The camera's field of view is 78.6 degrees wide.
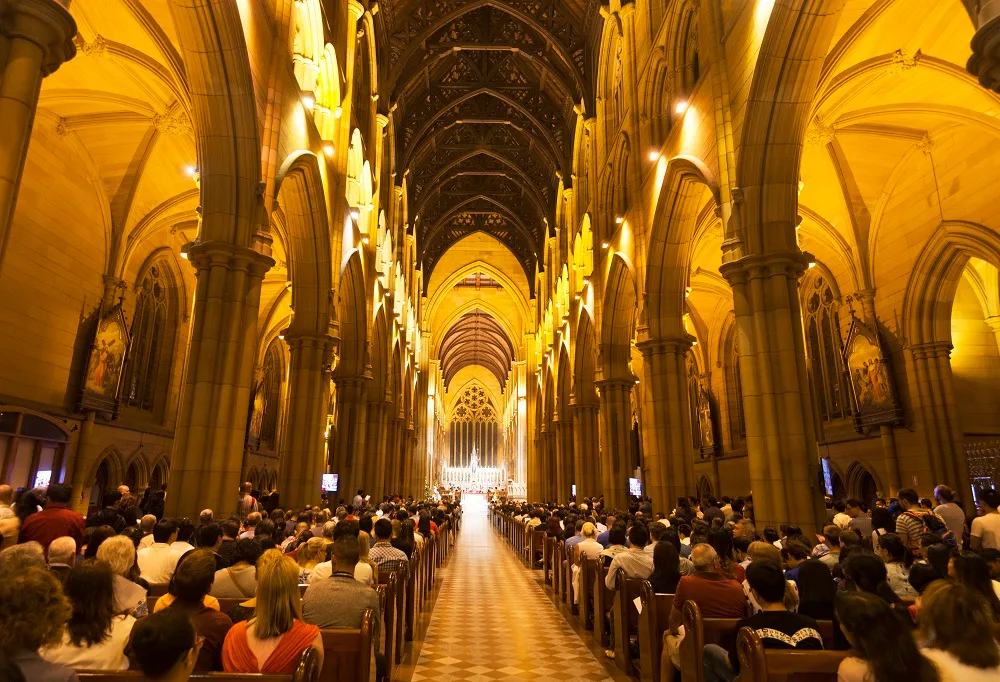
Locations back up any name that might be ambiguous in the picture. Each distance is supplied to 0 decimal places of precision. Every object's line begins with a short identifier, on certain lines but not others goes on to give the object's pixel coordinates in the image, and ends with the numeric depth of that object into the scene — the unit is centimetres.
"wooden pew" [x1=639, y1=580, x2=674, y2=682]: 446
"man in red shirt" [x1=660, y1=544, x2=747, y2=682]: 390
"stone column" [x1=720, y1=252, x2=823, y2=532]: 755
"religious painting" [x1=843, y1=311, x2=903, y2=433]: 1488
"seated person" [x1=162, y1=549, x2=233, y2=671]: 296
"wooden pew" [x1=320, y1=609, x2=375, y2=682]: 314
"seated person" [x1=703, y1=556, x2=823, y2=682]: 292
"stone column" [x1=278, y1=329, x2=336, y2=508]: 1190
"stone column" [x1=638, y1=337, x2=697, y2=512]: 1230
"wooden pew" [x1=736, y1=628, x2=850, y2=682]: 262
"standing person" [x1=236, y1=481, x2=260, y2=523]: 1018
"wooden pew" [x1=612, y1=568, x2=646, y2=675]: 535
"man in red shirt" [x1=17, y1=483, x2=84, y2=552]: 543
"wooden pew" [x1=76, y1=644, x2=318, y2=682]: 219
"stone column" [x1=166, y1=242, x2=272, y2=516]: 748
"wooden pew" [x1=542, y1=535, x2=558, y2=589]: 1052
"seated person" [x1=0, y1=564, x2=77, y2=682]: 179
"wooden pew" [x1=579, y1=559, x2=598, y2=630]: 707
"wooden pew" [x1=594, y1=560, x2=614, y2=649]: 629
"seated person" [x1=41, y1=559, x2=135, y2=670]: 239
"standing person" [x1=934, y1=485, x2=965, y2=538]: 785
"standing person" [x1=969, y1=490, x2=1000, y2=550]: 633
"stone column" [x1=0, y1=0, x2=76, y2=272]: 415
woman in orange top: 267
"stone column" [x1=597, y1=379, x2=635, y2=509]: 1636
